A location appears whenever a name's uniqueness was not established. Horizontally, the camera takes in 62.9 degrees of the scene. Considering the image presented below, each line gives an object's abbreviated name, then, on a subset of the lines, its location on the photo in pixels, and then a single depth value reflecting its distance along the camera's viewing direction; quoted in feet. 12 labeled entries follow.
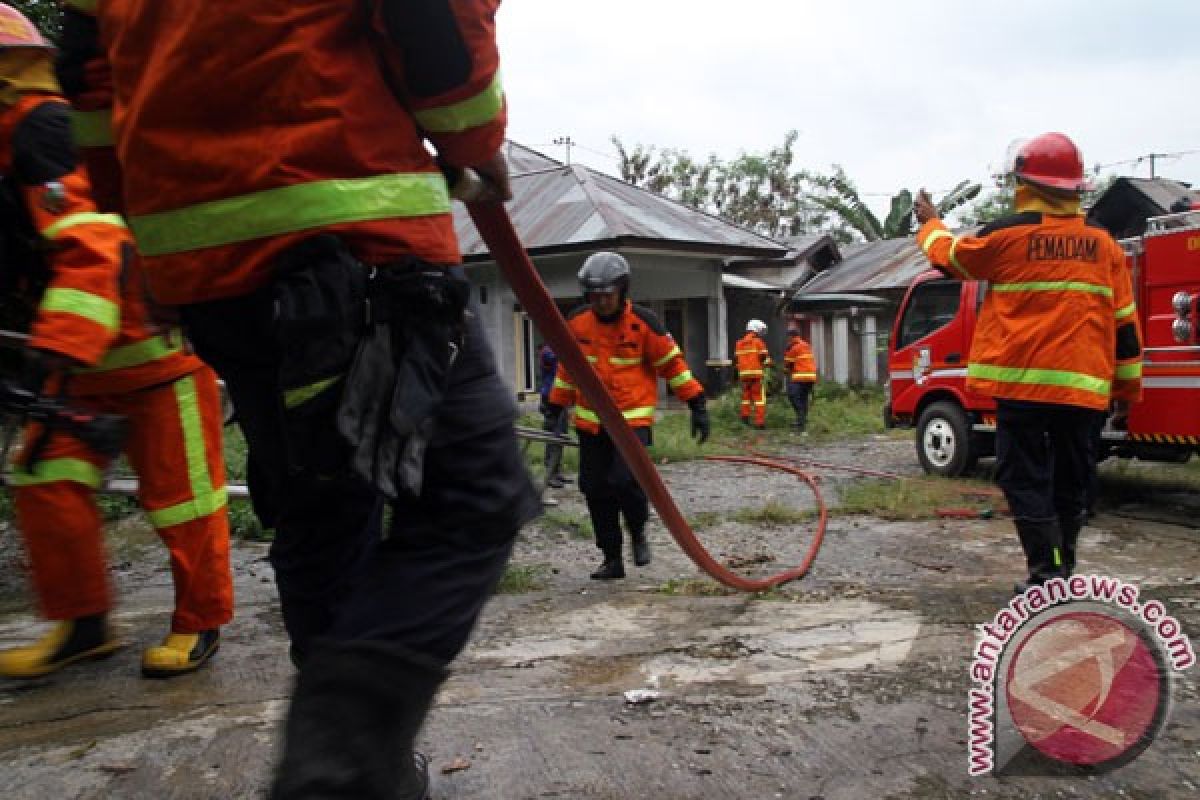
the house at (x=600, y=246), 52.54
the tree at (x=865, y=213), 105.09
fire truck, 21.88
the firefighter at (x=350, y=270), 4.42
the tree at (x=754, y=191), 144.87
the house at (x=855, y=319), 77.00
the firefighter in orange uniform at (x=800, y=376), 48.88
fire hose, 6.23
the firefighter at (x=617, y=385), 16.57
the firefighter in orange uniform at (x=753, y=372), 49.60
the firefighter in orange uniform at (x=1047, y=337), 12.98
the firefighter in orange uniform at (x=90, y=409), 9.51
